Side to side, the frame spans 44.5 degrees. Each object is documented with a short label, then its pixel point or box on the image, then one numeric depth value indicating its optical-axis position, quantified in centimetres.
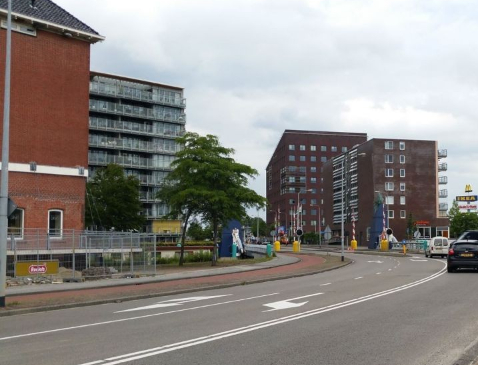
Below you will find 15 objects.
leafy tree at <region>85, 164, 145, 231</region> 6034
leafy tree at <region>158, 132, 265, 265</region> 3322
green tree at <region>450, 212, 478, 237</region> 10300
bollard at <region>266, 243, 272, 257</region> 4766
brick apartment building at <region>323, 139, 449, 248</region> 10044
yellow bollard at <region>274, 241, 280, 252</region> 6612
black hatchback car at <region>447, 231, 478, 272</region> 2503
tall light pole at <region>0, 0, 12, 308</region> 1455
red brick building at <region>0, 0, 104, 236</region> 3178
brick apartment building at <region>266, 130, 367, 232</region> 14850
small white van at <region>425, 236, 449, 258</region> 4547
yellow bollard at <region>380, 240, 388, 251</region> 6481
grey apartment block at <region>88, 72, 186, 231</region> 7819
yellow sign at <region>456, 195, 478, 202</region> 13912
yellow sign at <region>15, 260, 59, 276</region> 2198
